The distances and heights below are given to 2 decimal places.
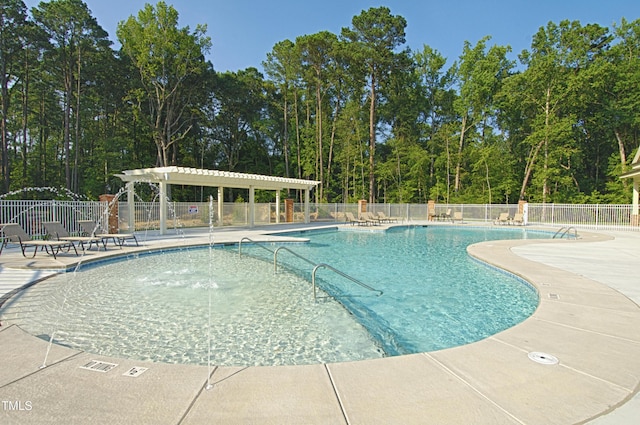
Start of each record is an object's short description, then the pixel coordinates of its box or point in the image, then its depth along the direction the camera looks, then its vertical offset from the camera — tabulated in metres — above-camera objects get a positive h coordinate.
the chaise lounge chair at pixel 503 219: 22.30 -0.82
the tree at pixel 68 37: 22.11 +11.97
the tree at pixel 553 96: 25.77 +9.26
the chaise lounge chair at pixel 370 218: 21.49 -0.76
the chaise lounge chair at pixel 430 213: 26.55 -0.50
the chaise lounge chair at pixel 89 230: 10.42 -0.80
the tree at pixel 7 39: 20.58 +10.79
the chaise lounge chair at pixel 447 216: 25.36 -0.70
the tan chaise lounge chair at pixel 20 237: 8.03 -0.79
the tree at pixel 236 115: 31.63 +9.36
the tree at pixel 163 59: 24.41 +11.30
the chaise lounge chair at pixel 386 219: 22.41 -0.83
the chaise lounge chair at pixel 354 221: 20.50 -0.91
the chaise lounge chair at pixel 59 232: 8.87 -0.76
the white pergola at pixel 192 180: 13.57 +1.27
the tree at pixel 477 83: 30.53 +11.64
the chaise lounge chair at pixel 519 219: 21.63 -0.79
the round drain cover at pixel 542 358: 2.82 -1.33
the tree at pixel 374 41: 27.25 +14.12
